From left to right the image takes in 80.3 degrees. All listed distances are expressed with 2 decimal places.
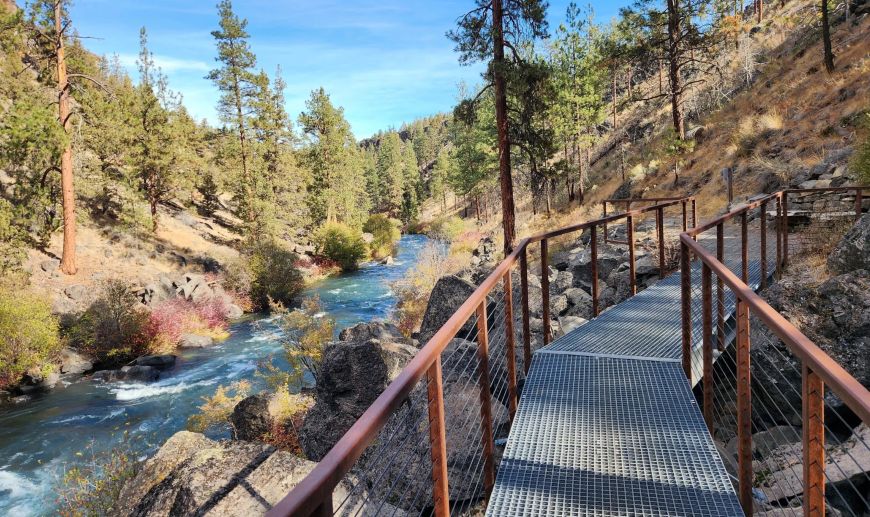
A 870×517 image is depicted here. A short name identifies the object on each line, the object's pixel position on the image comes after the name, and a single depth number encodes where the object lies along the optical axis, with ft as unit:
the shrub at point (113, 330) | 50.93
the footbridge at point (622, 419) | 6.02
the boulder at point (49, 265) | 64.59
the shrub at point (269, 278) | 76.48
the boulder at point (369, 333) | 31.22
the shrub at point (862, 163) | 31.87
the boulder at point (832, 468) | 12.19
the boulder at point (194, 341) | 56.29
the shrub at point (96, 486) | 22.25
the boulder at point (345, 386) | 21.67
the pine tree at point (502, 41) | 45.01
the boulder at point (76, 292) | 58.13
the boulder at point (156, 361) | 48.98
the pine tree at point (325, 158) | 125.08
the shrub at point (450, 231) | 123.65
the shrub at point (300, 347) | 39.63
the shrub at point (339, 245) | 108.68
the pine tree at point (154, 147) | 88.02
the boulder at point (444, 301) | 30.96
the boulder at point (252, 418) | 28.22
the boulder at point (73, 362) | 47.96
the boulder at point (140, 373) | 45.96
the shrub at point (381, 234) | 131.75
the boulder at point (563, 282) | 35.70
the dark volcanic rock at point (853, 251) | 19.70
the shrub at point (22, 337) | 41.86
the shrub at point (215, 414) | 34.06
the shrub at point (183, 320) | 55.31
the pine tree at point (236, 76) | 102.53
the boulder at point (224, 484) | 12.81
